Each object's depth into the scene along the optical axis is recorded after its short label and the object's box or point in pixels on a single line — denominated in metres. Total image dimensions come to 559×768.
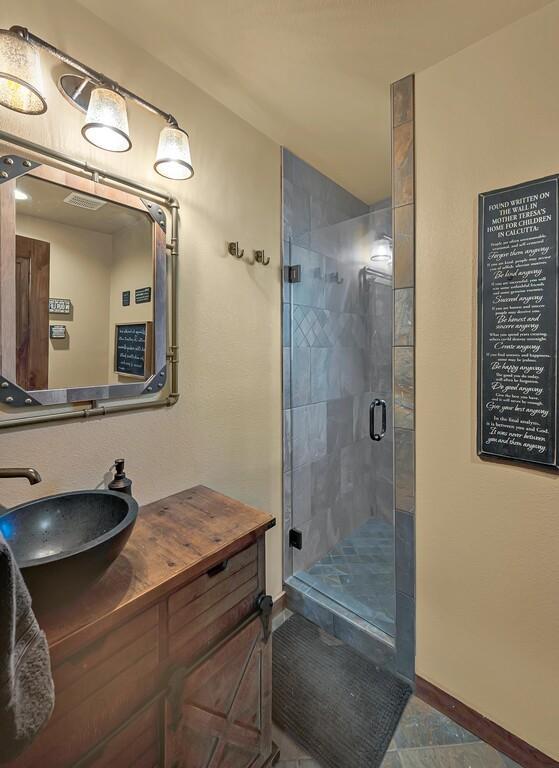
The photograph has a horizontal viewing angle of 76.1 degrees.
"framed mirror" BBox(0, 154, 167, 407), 1.05
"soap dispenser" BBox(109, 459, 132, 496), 1.20
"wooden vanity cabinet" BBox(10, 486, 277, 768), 0.74
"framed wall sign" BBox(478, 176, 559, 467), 1.20
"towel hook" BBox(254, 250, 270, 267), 1.84
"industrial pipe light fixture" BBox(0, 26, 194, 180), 0.90
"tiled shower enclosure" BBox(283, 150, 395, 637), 2.04
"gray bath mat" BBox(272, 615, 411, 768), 1.33
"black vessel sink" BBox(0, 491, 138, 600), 0.70
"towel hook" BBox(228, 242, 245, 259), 1.69
